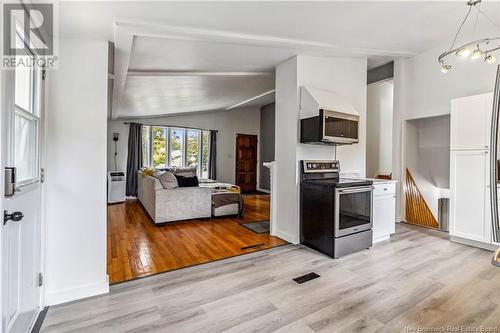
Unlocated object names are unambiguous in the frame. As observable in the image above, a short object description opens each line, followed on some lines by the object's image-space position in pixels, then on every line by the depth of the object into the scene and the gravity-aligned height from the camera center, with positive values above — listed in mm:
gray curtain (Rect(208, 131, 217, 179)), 8016 +196
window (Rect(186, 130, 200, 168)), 7945 +540
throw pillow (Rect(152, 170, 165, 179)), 4500 -174
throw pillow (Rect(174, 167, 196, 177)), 5499 -160
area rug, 3879 -1002
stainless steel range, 2865 -570
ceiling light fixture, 2133 +1604
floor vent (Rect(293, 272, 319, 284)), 2371 -1074
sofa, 4211 -655
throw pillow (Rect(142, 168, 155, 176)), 5183 -160
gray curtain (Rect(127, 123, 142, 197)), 6953 +208
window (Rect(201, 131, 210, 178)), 8148 +361
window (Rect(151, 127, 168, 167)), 7443 +559
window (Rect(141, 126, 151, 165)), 7281 +599
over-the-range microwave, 3064 +485
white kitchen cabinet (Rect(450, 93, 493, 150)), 3059 +579
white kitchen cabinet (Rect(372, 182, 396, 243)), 3400 -606
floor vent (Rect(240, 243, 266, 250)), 3143 -1031
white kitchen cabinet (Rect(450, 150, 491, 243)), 3105 -365
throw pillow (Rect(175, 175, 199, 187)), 4492 -293
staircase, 4195 -710
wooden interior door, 8578 +119
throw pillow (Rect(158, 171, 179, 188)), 4266 -261
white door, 1260 -211
